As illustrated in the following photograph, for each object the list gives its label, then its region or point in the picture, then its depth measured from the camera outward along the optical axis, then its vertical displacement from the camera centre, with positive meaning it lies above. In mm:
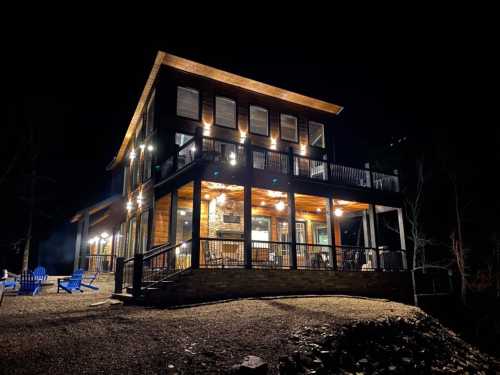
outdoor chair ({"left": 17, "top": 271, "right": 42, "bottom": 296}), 13330 -1048
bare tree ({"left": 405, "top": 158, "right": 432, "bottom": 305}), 15178 +1075
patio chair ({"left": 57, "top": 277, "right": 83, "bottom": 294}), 13930 -1104
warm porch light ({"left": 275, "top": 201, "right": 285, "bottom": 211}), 14969 +2270
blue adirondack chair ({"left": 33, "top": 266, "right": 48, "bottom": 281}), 16353 -733
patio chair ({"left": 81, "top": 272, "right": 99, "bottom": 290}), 14933 -1234
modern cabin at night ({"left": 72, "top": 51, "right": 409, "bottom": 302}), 11953 +2786
